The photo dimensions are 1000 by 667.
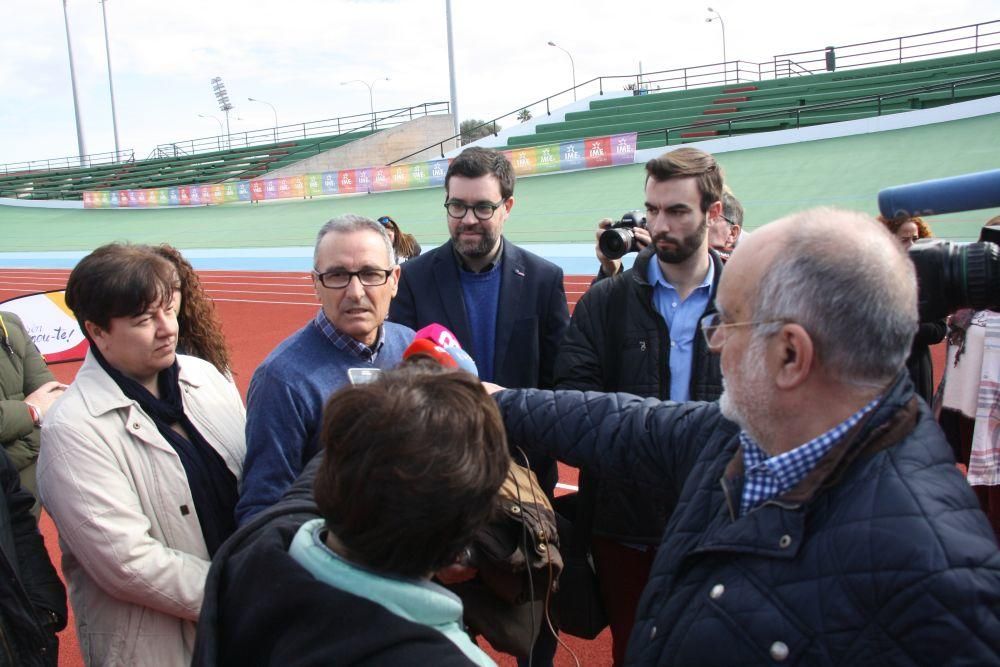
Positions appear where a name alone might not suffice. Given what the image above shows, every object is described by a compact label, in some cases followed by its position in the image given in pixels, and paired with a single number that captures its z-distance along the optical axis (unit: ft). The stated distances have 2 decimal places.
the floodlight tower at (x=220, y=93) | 171.53
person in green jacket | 9.27
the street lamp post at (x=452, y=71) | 83.61
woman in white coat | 6.06
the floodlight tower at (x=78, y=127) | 117.80
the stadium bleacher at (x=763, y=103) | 63.77
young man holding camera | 7.54
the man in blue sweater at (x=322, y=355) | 6.15
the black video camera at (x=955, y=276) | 3.79
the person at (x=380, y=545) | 3.40
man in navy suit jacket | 9.37
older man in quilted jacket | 3.32
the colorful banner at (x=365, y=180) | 69.46
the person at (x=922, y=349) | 8.47
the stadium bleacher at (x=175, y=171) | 106.83
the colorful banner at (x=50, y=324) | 19.08
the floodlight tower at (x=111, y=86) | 125.39
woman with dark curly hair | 9.73
